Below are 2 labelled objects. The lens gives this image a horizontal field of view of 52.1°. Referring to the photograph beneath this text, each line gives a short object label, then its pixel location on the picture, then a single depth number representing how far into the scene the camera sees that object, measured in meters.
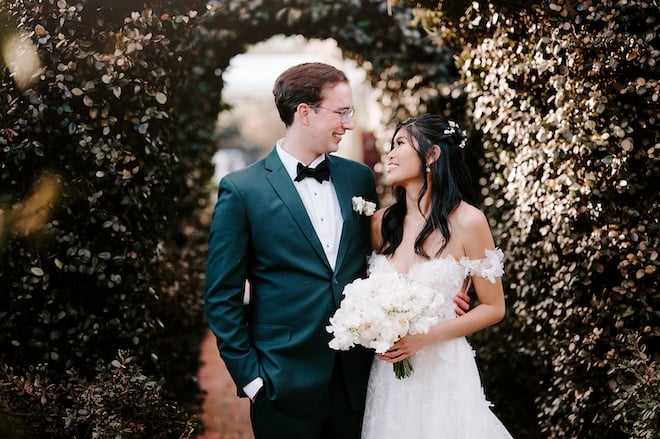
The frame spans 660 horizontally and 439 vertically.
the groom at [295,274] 2.77
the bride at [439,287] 2.77
